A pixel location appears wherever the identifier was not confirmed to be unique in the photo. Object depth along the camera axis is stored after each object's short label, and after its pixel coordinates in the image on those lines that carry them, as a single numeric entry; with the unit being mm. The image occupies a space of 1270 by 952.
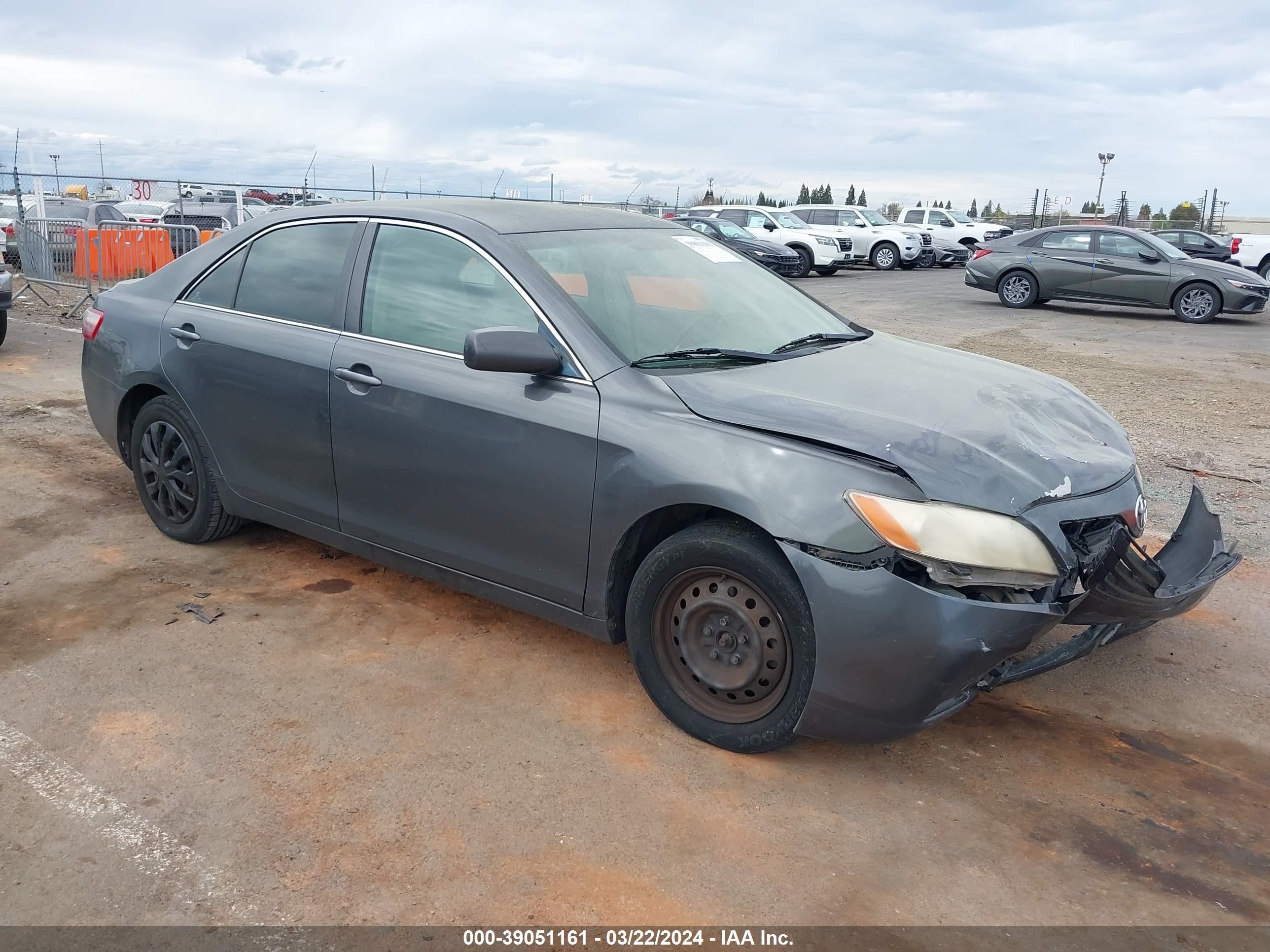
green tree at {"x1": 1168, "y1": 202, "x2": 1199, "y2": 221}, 57625
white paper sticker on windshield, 4523
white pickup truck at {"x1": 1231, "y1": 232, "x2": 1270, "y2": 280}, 24281
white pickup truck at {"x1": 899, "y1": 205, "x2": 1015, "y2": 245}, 35375
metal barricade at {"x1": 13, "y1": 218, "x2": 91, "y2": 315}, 14641
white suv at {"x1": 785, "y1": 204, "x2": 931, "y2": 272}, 29688
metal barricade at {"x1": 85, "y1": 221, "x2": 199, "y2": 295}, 14023
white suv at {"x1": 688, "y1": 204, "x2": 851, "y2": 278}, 25484
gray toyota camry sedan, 2984
